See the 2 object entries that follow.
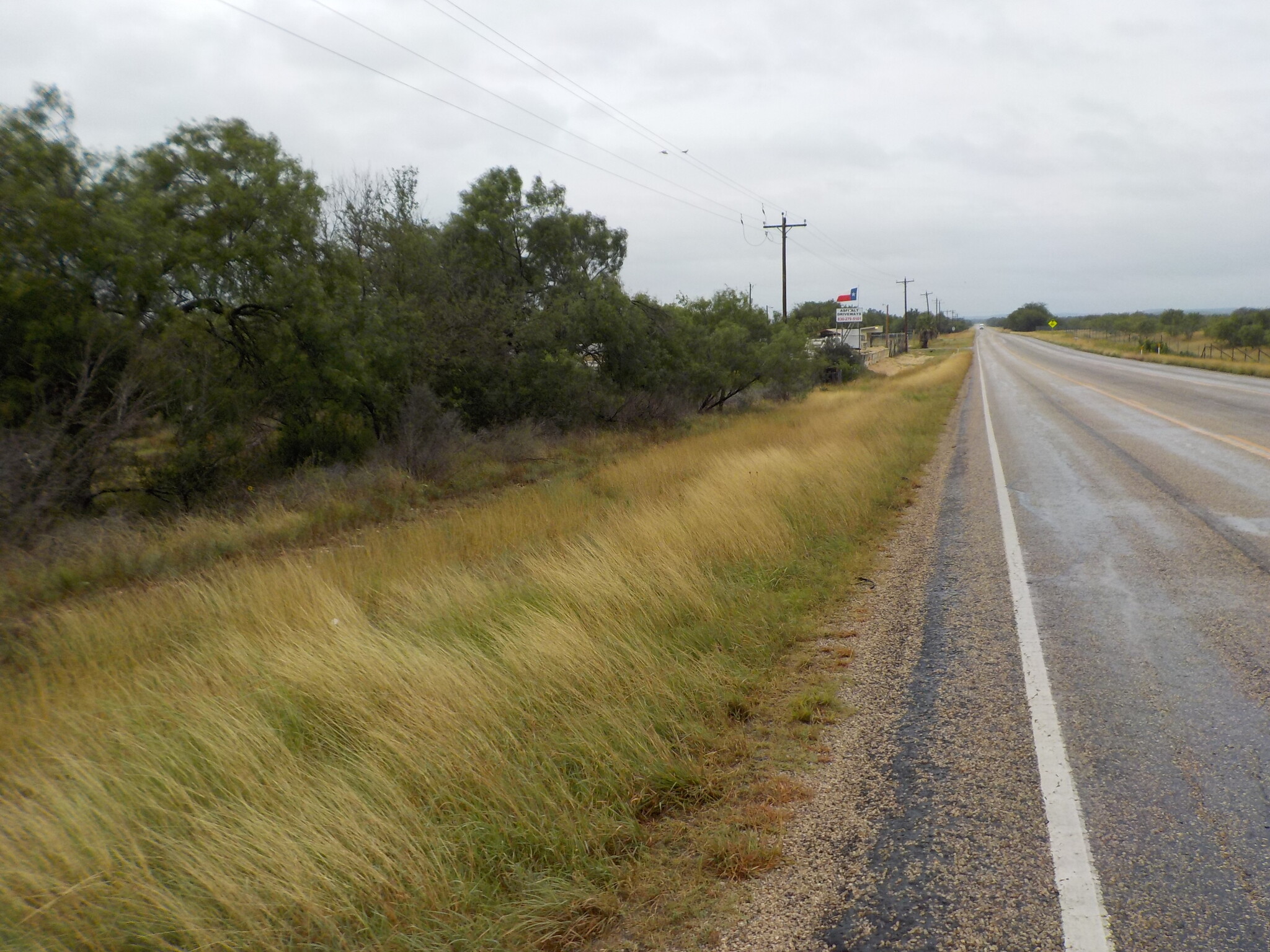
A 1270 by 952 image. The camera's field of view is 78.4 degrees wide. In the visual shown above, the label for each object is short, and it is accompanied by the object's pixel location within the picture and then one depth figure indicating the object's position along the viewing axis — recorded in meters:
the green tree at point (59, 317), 10.16
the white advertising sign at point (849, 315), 68.12
